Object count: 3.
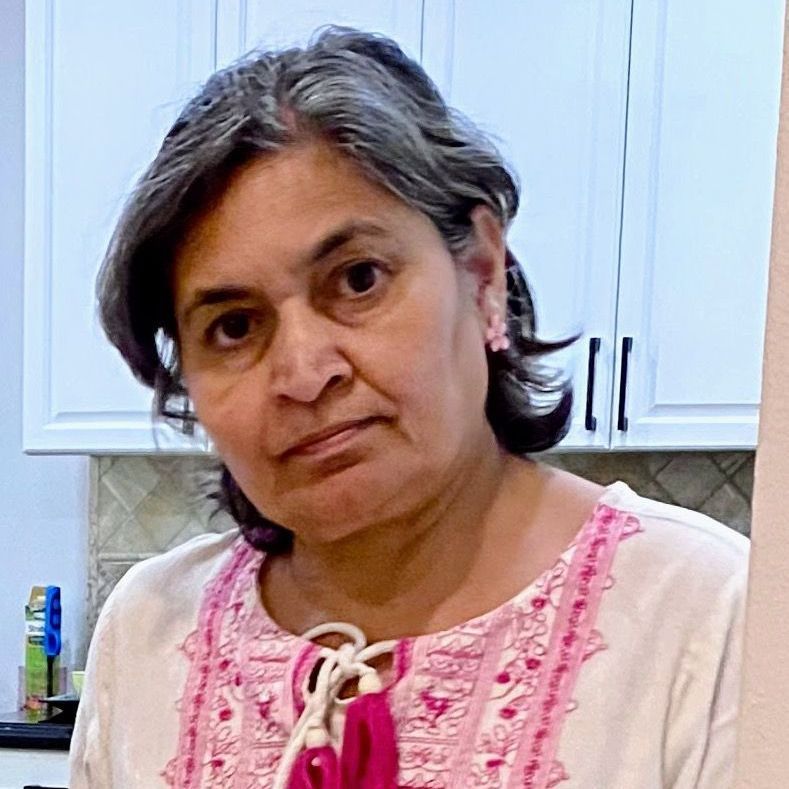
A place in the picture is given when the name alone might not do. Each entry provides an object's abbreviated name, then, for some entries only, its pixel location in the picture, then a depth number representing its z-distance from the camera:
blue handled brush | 2.40
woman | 0.83
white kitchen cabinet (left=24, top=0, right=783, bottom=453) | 2.07
